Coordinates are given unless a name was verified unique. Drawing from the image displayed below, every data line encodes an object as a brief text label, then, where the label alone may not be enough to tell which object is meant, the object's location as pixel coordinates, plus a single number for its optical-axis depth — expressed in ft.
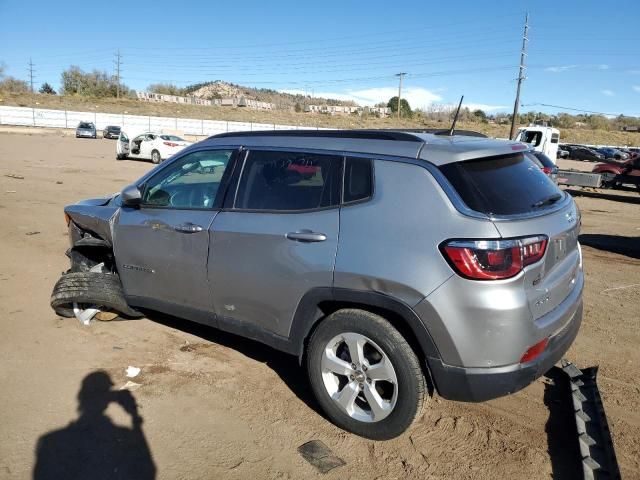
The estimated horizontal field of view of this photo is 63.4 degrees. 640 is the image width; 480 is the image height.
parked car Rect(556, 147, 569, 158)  155.68
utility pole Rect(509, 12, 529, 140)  148.62
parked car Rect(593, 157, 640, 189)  61.16
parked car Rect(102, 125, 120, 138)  156.25
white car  79.80
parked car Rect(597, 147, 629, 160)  138.64
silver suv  8.90
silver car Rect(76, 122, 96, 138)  152.97
